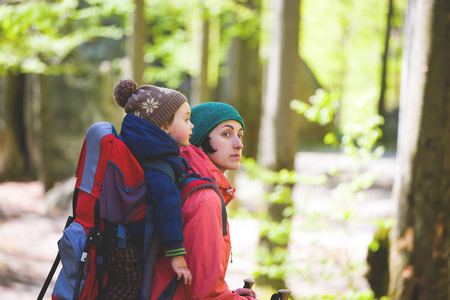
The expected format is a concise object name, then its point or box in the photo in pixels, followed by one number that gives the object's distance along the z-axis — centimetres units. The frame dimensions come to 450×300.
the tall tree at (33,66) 1238
